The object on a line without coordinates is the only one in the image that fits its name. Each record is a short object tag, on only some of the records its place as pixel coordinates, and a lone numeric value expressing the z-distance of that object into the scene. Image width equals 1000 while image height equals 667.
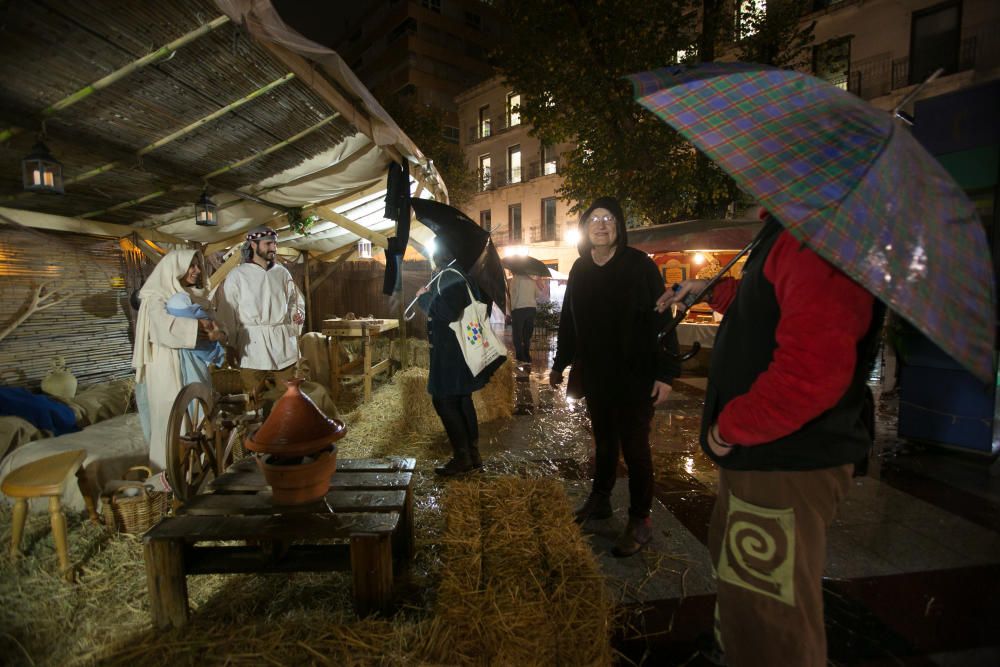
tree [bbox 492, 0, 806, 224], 9.77
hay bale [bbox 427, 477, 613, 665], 1.82
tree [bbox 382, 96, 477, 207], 21.03
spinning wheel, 2.87
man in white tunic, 4.20
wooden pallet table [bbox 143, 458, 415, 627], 1.89
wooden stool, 2.61
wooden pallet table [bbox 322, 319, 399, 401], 6.55
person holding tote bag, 3.81
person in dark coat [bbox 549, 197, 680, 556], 2.68
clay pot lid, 1.89
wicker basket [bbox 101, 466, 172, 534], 3.10
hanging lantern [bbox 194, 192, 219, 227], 4.84
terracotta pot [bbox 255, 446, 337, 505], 1.99
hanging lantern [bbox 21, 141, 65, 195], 3.23
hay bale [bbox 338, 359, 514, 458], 4.81
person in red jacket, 1.27
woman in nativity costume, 3.43
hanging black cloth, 4.85
